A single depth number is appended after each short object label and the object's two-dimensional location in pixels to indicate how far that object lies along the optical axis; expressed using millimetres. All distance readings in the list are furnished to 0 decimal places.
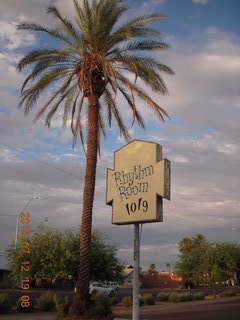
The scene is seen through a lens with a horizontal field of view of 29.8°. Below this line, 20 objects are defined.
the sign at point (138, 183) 11019
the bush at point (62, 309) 18188
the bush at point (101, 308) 17655
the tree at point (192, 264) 52156
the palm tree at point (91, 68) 18766
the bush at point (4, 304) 24547
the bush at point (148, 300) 35500
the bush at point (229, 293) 52144
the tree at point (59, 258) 27906
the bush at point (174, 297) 40375
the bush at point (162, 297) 41438
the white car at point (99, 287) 37531
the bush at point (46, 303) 27156
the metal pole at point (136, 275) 10852
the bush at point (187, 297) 42531
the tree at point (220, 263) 49975
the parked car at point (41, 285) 58062
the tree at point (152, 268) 126656
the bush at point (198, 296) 44934
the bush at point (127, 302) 32938
